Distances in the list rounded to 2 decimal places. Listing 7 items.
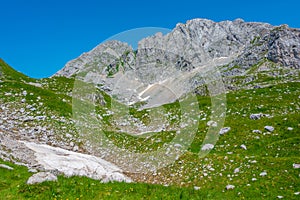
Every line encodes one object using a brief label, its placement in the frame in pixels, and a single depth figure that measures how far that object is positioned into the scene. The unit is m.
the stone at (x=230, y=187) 18.42
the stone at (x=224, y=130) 29.13
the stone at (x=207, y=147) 26.66
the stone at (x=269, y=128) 27.81
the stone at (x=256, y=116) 32.27
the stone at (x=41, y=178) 14.43
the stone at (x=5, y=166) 17.83
